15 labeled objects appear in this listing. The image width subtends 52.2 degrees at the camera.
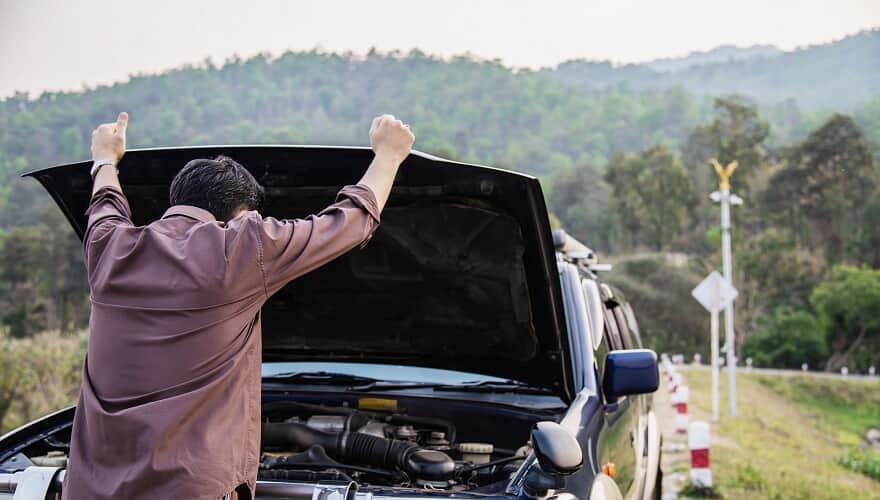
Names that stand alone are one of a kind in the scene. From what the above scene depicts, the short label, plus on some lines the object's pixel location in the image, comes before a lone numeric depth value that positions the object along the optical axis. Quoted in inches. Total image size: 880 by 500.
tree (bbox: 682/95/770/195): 2506.2
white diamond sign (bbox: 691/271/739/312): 641.0
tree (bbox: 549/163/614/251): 2645.2
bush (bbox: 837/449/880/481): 578.0
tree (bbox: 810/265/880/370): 1721.2
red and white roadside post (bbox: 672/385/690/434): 527.2
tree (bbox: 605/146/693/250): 2527.1
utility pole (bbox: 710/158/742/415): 853.8
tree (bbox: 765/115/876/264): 2188.7
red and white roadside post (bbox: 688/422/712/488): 341.7
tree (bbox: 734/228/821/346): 2001.7
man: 83.8
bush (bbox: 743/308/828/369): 1742.1
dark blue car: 120.3
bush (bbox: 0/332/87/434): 533.1
